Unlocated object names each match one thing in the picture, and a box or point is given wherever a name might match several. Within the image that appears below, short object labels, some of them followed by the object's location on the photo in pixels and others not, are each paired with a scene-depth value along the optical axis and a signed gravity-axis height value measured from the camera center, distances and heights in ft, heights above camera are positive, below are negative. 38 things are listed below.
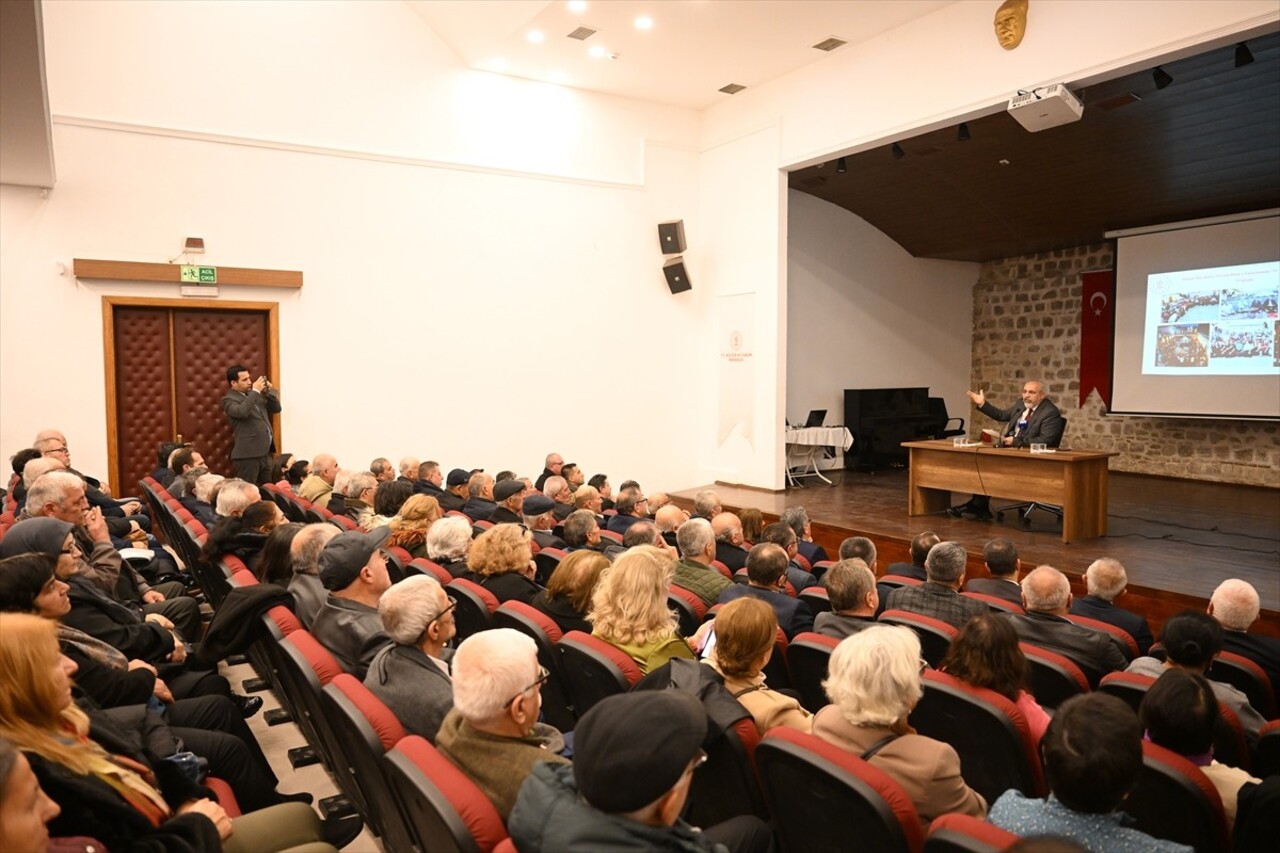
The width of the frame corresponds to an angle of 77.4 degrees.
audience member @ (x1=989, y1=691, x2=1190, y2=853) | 4.98 -2.42
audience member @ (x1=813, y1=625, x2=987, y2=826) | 5.96 -2.64
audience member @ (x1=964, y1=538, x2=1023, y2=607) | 12.47 -2.82
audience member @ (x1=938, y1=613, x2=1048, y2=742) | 7.50 -2.56
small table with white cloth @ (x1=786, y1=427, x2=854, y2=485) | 35.19 -2.30
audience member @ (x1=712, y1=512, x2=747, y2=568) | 14.33 -2.77
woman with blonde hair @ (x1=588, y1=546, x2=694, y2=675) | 8.70 -2.44
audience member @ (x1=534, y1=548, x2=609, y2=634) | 10.18 -2.55
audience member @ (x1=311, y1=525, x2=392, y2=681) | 8.43 -2.36
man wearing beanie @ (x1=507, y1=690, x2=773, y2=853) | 4.34 -2.14
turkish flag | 37.99 +2.97
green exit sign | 24.54 +3.50
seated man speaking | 23.12 -0.87
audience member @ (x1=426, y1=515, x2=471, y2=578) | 12.56 -2.41
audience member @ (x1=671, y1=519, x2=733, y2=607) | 11.68 -2.64
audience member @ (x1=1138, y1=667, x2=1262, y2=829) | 6.50 -2.68
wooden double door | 24.26 +0.64
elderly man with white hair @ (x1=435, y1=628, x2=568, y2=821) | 5.65 -2.40
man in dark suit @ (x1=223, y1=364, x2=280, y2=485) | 24.27 -0.98
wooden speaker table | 21.11 -2.40
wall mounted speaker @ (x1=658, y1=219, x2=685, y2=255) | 33.35 +6.54
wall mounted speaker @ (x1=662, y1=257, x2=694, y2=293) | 33.88 +4.94
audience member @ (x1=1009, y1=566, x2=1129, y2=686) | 9.86 -3.01
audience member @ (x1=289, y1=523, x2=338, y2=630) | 9.64 -2.31
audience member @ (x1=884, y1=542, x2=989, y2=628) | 10.61 -2.74
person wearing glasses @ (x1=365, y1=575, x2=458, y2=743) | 6.98 -2.50
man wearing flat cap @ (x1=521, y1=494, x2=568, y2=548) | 17.08 -2.65
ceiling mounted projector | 21.40 +7.85
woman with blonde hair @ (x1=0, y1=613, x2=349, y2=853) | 5.12 -2.53
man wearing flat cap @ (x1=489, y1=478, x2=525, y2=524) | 17.95 -2.39
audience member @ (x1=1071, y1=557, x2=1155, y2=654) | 11.19 -3.04
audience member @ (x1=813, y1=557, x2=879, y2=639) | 9.51 -2.50
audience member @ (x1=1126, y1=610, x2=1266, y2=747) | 8.36 -2.70
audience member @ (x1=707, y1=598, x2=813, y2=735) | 7.11 -2.47
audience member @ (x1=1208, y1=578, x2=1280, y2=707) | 9.84 -2.93
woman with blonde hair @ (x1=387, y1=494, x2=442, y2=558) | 13.91 -2.36
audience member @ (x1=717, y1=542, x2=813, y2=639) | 10.30 -2.66
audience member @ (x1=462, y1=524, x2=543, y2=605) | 11.28 -2.51
